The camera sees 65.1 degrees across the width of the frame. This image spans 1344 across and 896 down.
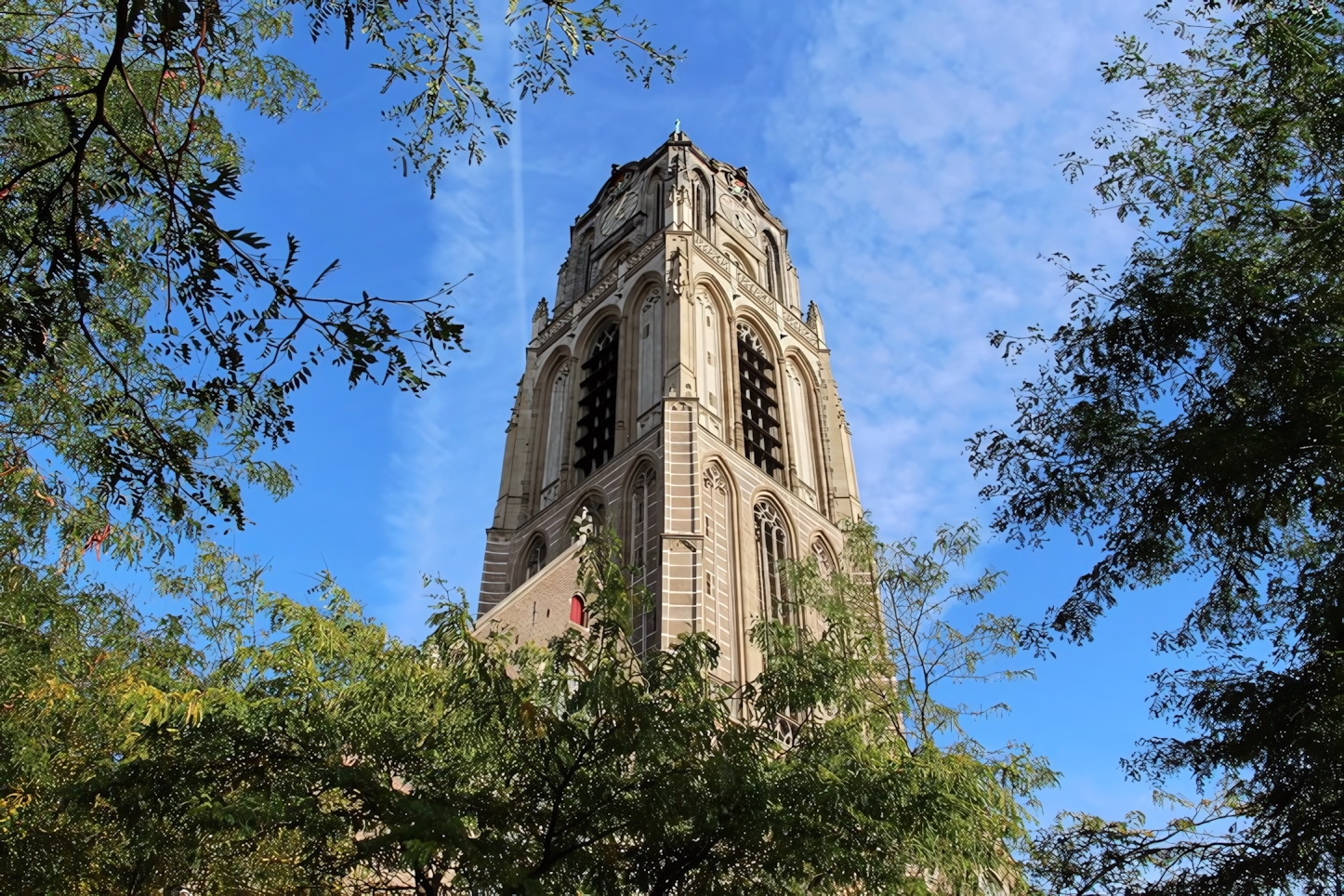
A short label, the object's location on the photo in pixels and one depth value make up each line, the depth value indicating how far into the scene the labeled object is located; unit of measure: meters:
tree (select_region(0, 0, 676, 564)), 6.01
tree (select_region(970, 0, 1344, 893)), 8.02
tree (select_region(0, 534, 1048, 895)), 8.66
